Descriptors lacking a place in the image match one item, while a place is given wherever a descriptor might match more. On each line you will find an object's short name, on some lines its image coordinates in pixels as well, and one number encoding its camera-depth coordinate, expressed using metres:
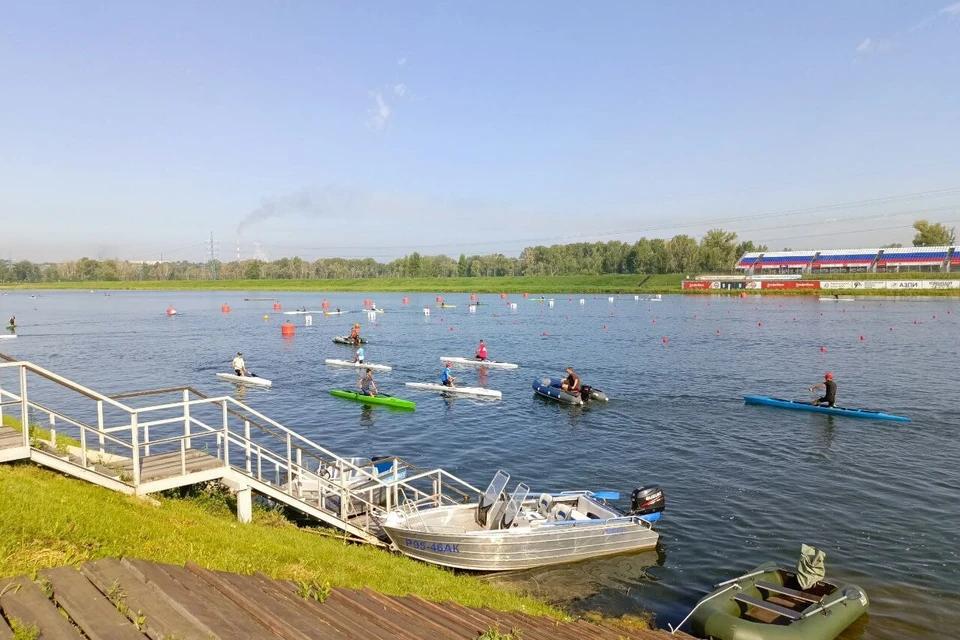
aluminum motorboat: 14.92
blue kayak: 30.16
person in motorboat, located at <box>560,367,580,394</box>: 34.22
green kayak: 33.09
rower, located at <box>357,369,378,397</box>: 34.38
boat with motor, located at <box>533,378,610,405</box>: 33.59
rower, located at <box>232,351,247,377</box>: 39.53
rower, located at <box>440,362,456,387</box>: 37.59
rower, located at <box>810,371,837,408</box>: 31.31
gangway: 11.08
